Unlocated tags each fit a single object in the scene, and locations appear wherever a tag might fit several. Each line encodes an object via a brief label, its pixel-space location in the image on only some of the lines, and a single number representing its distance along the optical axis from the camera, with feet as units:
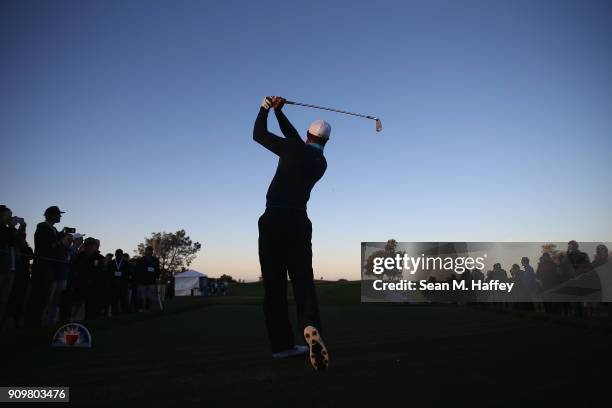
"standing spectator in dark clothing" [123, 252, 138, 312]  52.00
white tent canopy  212.23
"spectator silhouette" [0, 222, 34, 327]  30.76
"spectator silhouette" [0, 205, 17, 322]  26.29
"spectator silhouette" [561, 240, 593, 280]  45.01
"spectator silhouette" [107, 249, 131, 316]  46.98
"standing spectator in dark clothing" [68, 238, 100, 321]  36.65
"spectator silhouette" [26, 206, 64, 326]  30.81
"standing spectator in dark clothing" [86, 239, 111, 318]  37.78
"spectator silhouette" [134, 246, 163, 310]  53.31
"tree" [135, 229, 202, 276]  390.21
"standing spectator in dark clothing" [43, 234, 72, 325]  33.58
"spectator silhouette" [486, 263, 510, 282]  67.56
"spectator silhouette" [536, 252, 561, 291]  49.26
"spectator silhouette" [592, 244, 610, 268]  43.28
